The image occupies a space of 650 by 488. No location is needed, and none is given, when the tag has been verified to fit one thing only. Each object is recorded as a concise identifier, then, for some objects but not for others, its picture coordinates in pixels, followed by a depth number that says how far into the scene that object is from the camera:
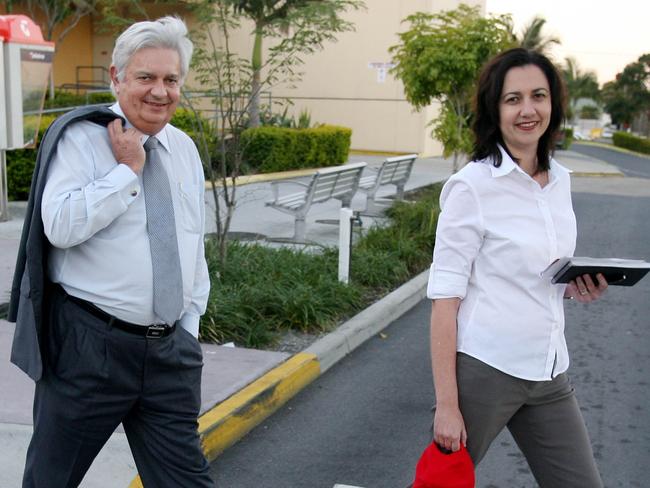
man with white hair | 2.38
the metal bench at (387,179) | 13.19
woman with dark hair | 2.44
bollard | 7.44
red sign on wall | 9.59
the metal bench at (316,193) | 10.18
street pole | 10.05
